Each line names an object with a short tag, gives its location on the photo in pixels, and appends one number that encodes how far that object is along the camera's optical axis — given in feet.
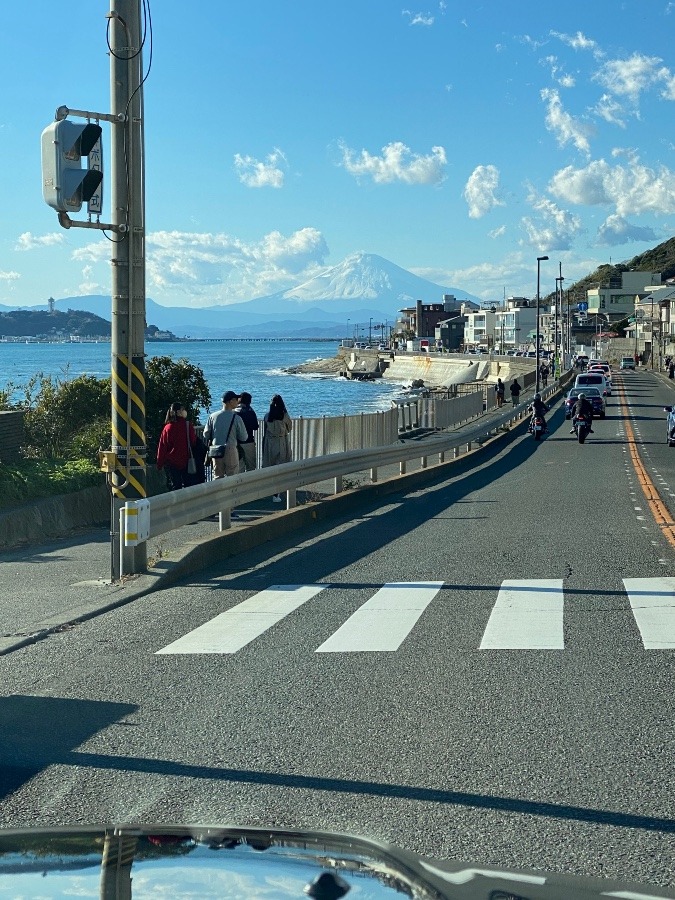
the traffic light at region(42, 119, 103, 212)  33.94
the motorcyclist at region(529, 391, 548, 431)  139.45
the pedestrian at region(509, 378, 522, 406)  189.06
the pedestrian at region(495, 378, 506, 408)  199.00
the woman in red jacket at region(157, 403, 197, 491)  54.60
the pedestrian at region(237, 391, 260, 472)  58.95
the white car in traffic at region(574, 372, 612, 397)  198.73
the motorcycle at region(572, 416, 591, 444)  124.06
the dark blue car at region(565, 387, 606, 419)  173.27
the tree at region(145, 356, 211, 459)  76.54
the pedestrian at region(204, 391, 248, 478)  52.47
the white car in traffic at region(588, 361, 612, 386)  302.78
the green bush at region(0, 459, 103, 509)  50.88
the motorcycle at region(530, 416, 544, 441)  138.51
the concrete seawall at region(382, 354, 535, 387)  432.25
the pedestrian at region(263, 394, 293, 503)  62.85
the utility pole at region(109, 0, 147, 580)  36.81
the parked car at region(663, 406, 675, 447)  116.67
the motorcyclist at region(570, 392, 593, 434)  124.77
